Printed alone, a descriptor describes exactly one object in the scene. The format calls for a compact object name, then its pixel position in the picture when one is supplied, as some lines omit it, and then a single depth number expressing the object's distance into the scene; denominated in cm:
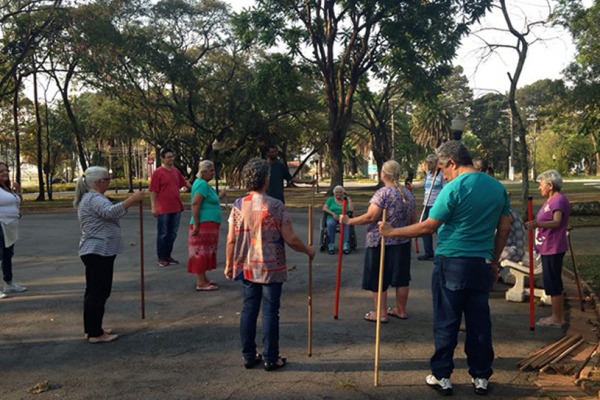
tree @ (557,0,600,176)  1825
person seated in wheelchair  1078
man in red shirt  905
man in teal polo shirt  399
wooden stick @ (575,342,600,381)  433
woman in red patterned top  447
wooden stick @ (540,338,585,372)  453
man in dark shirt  811
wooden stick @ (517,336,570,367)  468
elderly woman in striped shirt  523
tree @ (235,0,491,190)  2211
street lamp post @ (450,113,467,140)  1363
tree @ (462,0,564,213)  1549
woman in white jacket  710
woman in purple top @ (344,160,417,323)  558
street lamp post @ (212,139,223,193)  3068
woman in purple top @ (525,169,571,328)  556
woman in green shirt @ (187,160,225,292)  734
